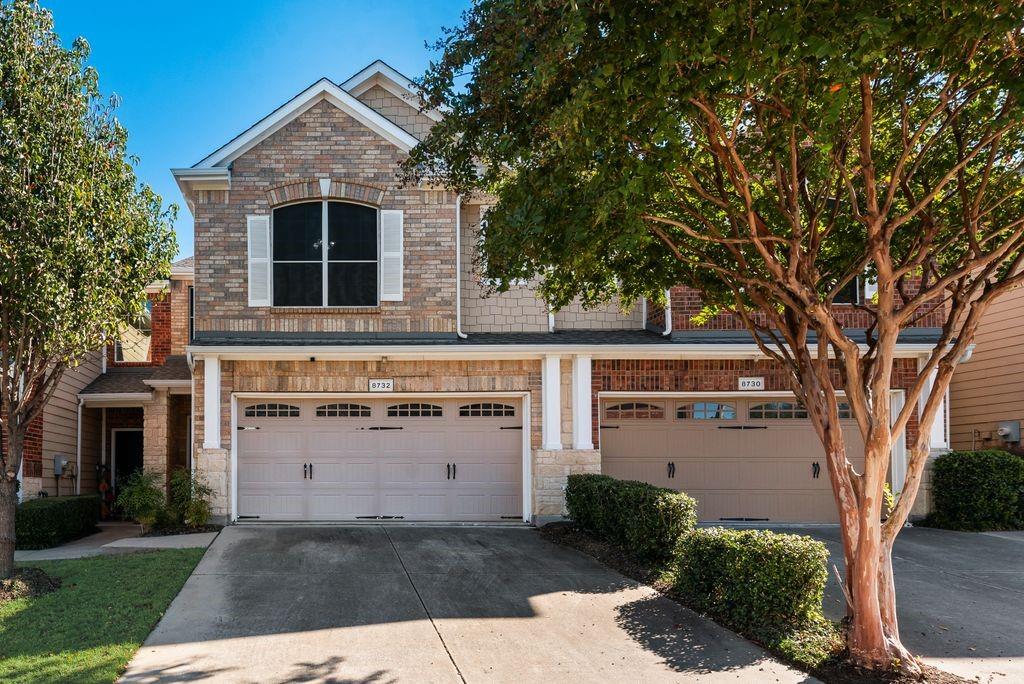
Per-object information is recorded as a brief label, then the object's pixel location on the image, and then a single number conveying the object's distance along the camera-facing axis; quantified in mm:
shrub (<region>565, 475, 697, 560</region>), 10469
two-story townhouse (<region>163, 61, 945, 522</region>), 14797
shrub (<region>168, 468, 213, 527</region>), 13984
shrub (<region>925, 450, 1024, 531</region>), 14383
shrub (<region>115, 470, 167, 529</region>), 14070
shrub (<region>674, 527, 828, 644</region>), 7812
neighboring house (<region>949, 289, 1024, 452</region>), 16953
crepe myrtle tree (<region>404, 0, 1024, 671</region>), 6625
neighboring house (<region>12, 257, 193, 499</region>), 16719
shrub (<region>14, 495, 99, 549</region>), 13625
